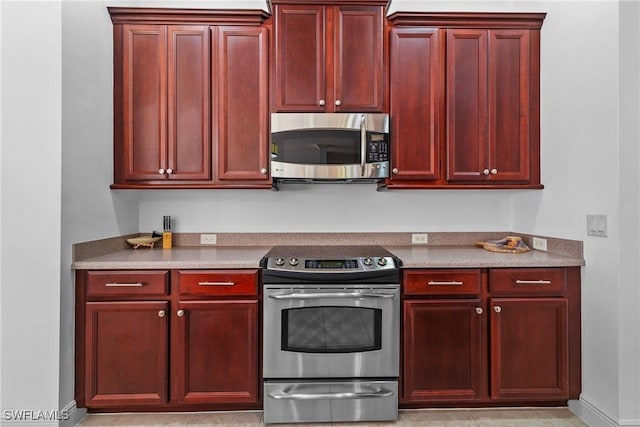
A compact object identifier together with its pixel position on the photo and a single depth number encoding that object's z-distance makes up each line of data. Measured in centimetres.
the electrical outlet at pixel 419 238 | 294
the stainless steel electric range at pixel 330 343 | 215
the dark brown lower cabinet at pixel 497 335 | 222
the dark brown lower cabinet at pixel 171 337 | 217
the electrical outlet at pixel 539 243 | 257
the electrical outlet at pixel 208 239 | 288
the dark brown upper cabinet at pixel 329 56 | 251
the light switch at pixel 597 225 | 206
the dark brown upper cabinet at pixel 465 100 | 256
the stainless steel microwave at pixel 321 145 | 248
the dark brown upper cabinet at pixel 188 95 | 252
